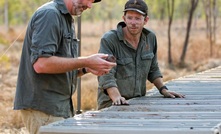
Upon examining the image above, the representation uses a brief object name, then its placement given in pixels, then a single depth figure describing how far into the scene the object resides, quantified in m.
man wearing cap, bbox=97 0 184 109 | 5.70
